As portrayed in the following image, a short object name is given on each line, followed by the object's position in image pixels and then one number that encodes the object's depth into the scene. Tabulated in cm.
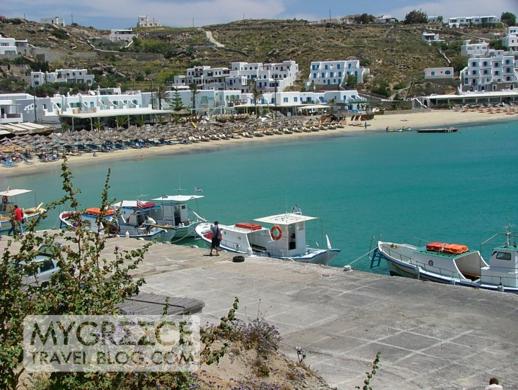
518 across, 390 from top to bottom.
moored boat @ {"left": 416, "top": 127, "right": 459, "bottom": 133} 9788
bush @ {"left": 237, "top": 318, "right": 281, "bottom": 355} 1102
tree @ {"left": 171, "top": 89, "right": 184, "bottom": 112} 10006
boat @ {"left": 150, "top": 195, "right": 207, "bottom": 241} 3167
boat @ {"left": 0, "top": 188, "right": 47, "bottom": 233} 3291
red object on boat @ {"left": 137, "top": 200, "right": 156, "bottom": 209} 3233
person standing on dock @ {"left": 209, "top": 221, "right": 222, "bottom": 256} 2277
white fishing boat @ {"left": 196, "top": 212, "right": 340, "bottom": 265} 2467
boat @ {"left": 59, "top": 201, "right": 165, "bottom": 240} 3048
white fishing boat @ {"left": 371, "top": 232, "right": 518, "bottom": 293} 2067
